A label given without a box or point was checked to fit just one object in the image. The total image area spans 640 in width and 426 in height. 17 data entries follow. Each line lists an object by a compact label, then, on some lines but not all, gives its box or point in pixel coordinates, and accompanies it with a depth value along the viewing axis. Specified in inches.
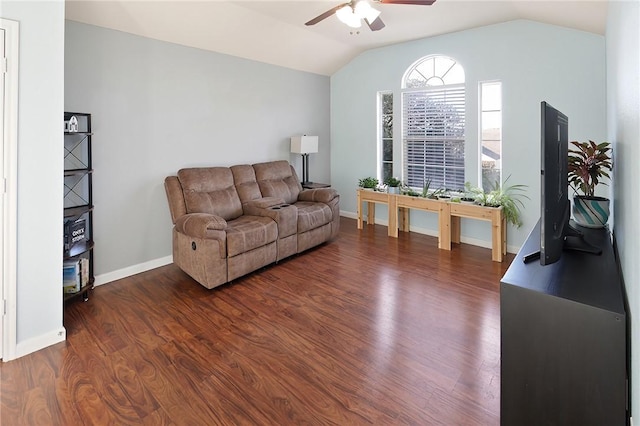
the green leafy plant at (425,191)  195.2
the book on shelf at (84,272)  123.4
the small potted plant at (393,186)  207.5
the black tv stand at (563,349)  49.7
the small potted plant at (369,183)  220.6
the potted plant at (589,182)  97.0
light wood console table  165.9
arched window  195.0
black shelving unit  118.7
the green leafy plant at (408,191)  200.1
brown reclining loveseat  134.3
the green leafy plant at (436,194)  192.0
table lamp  212.4
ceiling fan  117.2
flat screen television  60.5
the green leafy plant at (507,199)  168.2
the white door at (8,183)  86.5
